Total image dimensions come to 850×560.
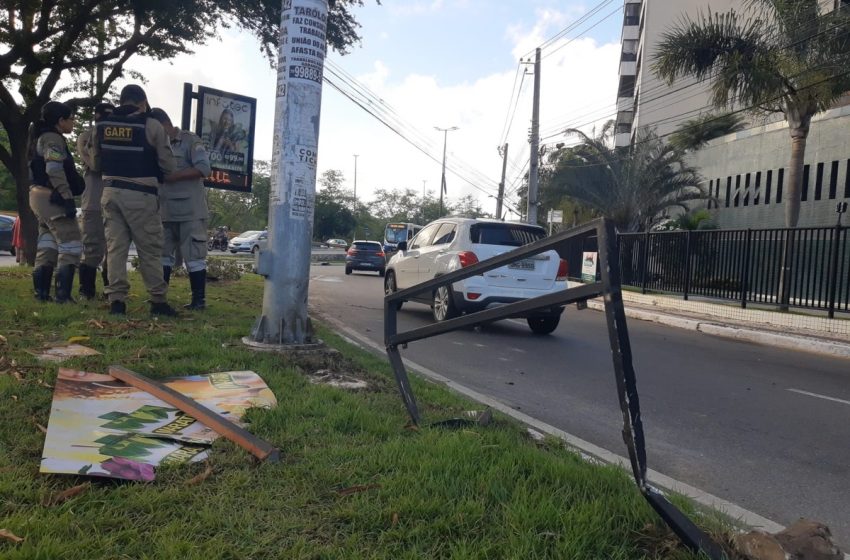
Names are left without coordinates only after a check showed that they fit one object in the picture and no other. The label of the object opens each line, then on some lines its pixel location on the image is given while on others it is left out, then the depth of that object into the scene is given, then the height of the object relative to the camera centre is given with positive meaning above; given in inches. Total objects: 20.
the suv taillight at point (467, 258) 344.5 -1.2
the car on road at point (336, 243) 2418.8 +15.5
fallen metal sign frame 86.1 -10.5
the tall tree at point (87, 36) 429.7 +151.2
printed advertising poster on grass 105.0 -37.2
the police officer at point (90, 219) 247.2 +5.4
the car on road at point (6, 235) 882.8 -10.8
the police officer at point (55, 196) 251.0 +13.6
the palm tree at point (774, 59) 552.4 +198.4
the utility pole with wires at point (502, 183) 1720.0 +205.2
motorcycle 1514.5 -4.7
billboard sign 362.3 +62.4
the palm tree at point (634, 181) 977.5 +134.3
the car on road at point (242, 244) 1406.3 -5.5
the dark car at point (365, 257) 957.2 -12.3
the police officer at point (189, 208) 264.7 +13.1
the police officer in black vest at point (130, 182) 226.4 +19.4
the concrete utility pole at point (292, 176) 213.2 +23.2
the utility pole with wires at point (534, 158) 935.0 +152.2
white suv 348.2 -7.0
